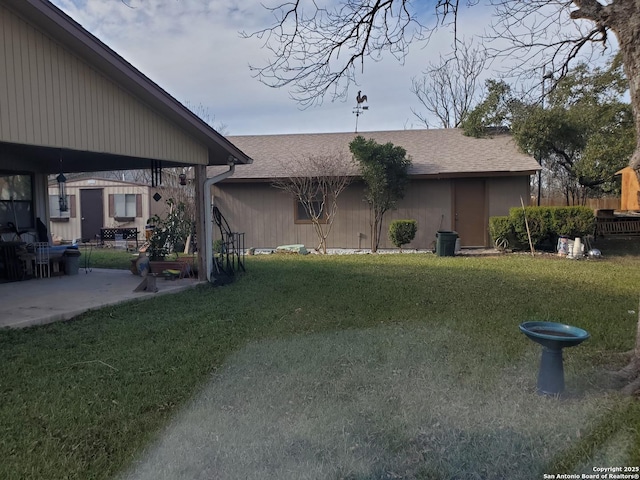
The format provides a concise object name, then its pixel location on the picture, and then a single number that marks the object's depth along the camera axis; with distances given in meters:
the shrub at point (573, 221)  11.95
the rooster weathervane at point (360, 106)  16.16
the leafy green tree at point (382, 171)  12.86
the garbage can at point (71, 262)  9.48
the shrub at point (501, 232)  12.58
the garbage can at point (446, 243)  12.38
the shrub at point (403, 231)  13.32
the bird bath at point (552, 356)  3.25
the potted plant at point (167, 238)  9.19
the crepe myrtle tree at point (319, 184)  13.59
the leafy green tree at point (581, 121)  14.24
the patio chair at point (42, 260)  9.07
